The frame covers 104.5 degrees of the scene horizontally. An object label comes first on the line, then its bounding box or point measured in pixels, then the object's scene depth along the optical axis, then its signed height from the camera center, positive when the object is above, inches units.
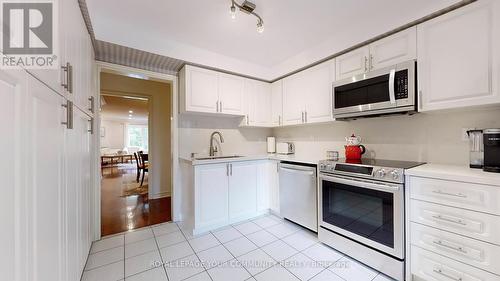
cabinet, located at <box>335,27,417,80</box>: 68.9 +33.9
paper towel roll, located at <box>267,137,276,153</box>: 136.6 -2.9
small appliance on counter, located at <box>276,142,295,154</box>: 125.3 -5.0
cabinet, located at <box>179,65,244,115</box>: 100.8 +27.5
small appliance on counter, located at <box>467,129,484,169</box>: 60.2 -3.1
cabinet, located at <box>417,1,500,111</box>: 54.1 +24.9
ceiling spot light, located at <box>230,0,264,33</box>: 64.5 +46.3
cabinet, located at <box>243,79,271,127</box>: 122.6 +24.5
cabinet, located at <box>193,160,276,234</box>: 93.2 -27.6
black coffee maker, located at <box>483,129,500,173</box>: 53.2 -3.0
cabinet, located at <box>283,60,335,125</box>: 95.9 +24.8
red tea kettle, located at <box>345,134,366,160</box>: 86.6 -3.7
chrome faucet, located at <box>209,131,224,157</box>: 117.4 -2.0
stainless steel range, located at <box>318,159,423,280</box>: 61.4 -25.8
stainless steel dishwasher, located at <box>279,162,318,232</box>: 89.2 -26.5
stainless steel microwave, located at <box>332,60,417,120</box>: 67.5 +18.4
